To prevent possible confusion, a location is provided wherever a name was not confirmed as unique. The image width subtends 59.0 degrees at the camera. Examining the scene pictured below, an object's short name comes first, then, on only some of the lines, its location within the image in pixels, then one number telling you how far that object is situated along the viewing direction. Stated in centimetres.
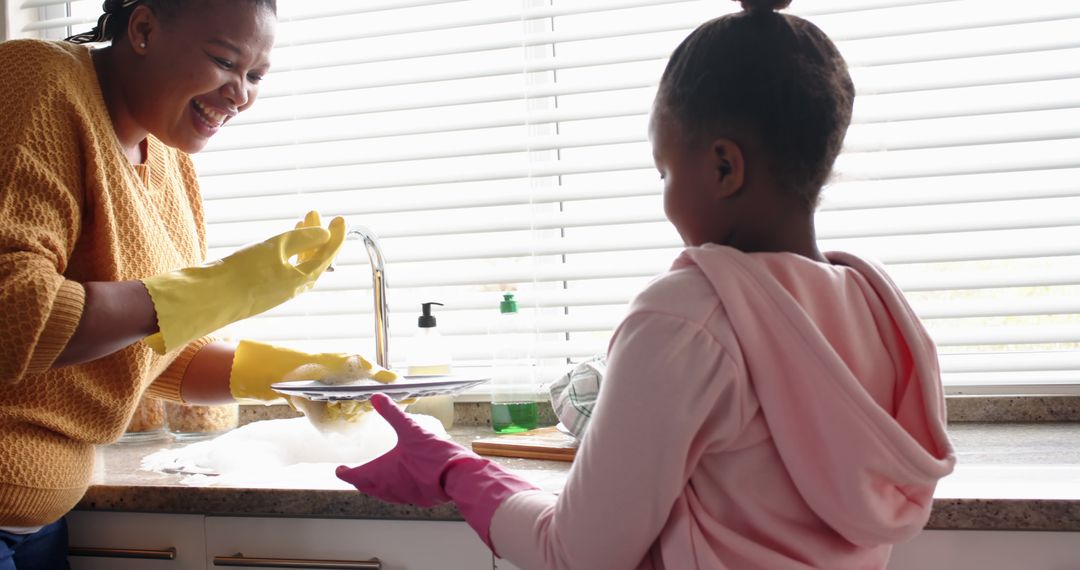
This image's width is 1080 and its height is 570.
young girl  72
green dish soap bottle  175
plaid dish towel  147
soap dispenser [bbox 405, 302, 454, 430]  173
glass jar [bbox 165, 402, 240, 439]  182
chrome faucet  163
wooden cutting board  147
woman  112
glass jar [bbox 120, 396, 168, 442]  183
